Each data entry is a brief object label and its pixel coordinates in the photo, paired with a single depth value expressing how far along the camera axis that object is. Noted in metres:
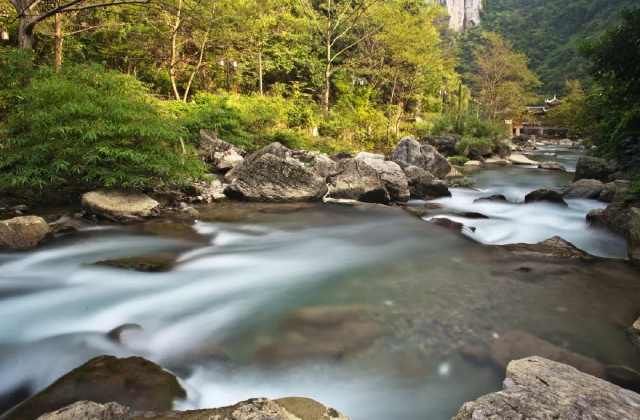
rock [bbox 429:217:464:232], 7.10
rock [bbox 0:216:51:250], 5.28
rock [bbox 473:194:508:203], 10.43
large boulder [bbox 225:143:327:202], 9.08
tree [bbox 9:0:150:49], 7.36
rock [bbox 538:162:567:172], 18.67
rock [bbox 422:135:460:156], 22.75
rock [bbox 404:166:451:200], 10.84
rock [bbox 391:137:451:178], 14.88
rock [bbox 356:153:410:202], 10.26
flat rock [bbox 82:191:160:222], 6.68
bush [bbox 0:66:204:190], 6.39
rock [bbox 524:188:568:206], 9.56
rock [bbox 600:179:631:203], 9.84
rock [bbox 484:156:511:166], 21.23
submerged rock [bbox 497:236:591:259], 5.54
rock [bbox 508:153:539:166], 21.30
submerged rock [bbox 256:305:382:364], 3.22
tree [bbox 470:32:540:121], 37.03
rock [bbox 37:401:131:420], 2.05
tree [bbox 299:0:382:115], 20.47
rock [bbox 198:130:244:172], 11.45
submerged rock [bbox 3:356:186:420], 2.48
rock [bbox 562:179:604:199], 10.23
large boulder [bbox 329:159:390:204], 9.75
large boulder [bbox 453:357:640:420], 2.10
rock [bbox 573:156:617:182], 13.06
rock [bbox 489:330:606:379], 3.04
